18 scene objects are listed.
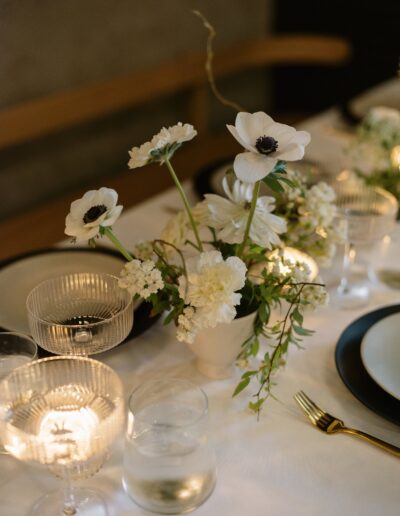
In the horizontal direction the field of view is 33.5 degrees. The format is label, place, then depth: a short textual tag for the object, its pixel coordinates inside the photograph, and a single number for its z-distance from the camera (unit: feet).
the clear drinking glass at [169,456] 2.41
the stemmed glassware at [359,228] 3.75
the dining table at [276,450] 2.55
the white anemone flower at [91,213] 2.61
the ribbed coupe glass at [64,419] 2.25
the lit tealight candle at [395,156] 4.86
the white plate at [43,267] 3.77
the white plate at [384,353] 3.08
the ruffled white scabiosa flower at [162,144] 2.70
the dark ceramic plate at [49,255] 3.62
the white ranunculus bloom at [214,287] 2.56
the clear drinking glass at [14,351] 2.97
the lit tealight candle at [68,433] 2.24
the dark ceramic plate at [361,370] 2.95
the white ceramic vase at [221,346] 3.00
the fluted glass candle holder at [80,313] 2.80
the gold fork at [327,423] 2.80
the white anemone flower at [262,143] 2.54
